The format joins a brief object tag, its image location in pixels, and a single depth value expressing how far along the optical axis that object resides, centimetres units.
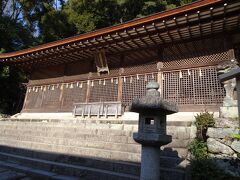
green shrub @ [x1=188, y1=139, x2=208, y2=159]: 527
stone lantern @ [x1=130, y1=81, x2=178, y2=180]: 416
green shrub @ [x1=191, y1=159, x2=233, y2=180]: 448
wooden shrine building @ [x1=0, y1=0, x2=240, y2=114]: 804
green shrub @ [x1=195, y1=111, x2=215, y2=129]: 588
